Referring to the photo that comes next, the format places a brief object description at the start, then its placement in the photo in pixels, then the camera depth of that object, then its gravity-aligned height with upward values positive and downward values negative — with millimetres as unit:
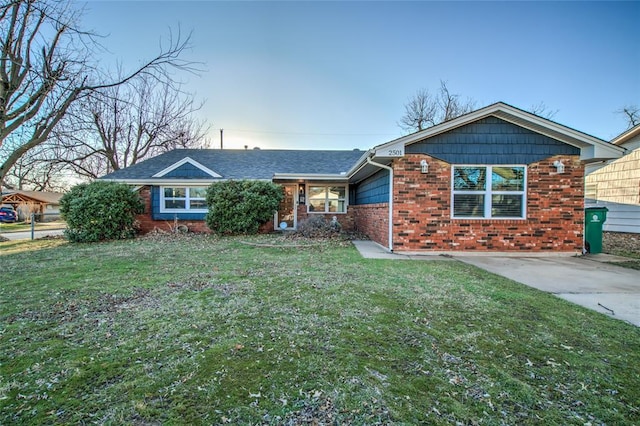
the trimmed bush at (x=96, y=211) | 10320 -129
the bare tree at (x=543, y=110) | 23209 +7905
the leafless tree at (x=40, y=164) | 16311 +2634
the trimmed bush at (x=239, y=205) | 11250 +133
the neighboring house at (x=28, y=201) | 27125 +541
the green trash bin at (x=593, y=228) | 8062 -465
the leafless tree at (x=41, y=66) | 7509 +4012
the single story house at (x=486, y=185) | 7602 +650
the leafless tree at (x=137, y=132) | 20172 +5558
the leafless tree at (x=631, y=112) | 22825 +7679
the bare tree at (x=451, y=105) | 24109 +8620
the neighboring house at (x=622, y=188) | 10461 +875
